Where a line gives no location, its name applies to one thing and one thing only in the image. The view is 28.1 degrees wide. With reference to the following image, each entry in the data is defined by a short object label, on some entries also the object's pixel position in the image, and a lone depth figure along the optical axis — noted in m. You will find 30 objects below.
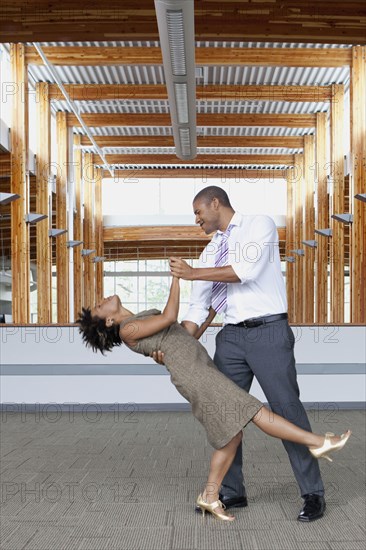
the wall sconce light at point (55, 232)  15.73
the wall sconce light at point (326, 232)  15.59
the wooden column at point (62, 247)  18.75
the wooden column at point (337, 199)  16.14
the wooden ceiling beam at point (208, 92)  16.17
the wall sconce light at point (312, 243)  18.56
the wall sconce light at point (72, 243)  17.72
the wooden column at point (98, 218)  27.08
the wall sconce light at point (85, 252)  22.53
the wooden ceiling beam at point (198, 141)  21.36
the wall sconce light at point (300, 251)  22.27
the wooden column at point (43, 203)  16.41
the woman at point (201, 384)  3.45
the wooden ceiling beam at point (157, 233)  27.33
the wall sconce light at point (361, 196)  10.09
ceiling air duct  6.27
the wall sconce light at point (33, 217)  13.37
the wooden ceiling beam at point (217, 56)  13.56
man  3.55
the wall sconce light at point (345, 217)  13.13
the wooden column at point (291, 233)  26.52
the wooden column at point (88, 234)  25.77
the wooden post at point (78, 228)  22.45
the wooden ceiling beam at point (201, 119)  18.50
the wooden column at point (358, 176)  13.50
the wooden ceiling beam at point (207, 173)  26.39
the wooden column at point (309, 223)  21.47
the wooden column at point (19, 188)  13.94
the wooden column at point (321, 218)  18.19
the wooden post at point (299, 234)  23.25
